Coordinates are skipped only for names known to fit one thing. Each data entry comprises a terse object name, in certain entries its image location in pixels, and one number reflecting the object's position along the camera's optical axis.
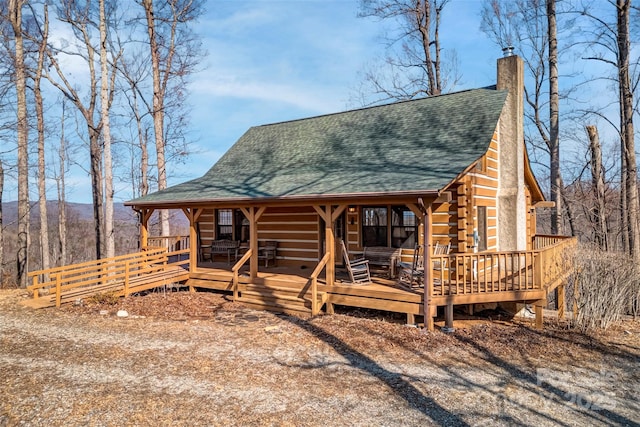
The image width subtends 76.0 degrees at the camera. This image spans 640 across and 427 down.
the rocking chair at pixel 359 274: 9.90
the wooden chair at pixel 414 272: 9.49
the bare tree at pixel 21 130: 16.73
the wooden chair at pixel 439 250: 10.21
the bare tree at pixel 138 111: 20.67
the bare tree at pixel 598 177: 16.19
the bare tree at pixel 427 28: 24.09
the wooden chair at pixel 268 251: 13.21
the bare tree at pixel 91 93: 16.67
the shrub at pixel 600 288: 8.84
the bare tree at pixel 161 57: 18.48
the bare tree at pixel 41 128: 18.05
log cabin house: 9.12
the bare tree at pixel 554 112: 17.94
